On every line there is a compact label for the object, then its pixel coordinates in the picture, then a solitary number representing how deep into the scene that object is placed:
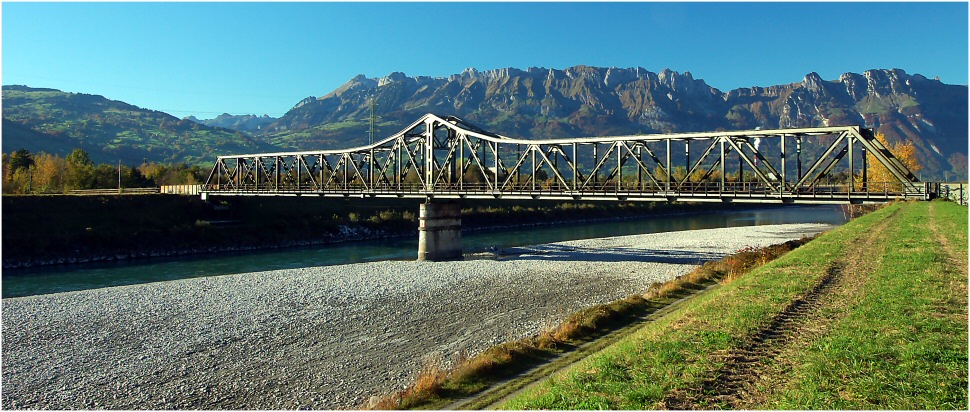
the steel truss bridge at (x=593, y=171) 31.70
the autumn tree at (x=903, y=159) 81.94
